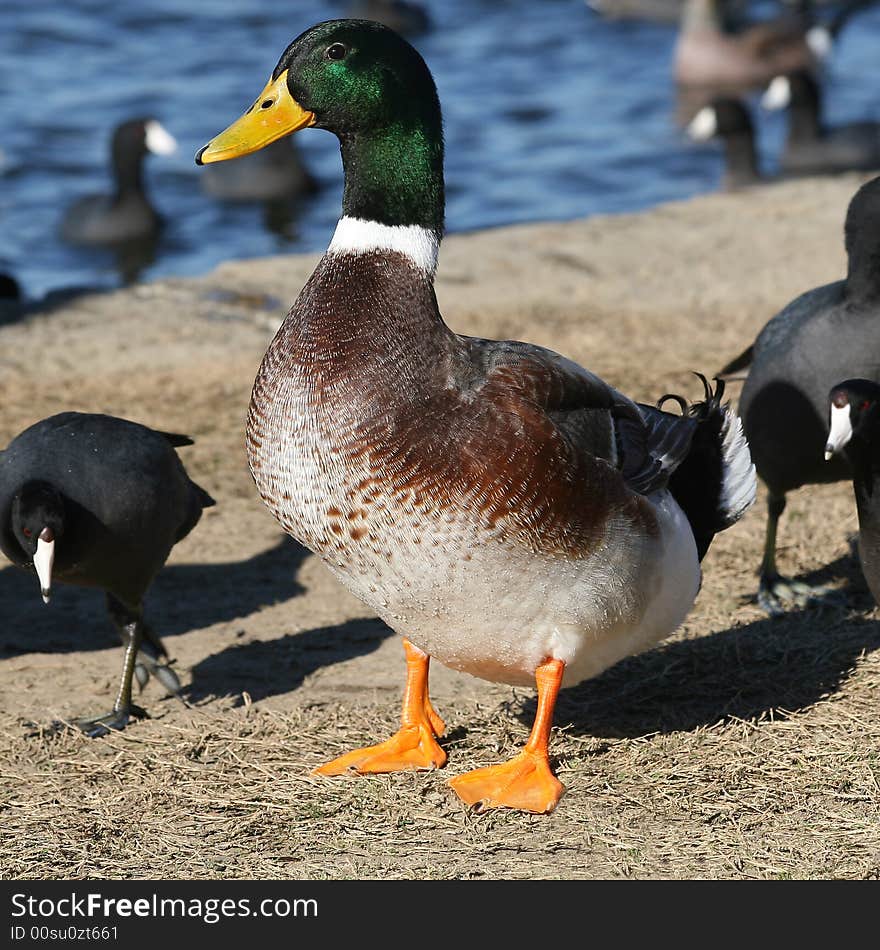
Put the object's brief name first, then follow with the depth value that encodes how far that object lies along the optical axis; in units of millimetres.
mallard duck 8219
